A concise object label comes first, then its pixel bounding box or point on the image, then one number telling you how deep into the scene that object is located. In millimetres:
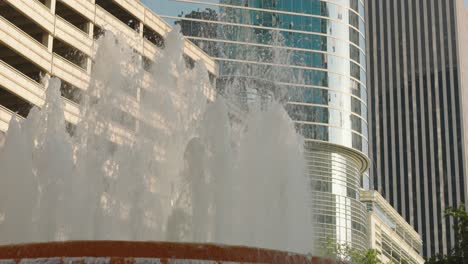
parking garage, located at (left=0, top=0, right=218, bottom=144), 44094
